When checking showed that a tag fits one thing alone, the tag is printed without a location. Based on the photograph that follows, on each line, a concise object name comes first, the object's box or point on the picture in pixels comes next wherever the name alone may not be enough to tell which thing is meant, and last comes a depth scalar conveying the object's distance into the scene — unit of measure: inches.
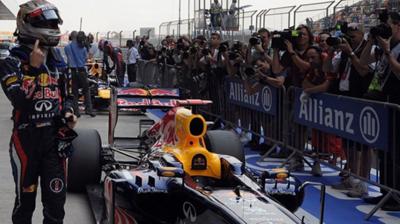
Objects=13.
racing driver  183.9
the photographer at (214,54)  469.8
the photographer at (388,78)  259.0
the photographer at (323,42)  396.5
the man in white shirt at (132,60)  937.5
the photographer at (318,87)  313.3
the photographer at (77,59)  579.2
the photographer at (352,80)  288.1
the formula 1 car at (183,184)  177.6
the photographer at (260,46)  401.2
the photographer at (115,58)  862.5
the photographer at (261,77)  373.7
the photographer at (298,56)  361.4
